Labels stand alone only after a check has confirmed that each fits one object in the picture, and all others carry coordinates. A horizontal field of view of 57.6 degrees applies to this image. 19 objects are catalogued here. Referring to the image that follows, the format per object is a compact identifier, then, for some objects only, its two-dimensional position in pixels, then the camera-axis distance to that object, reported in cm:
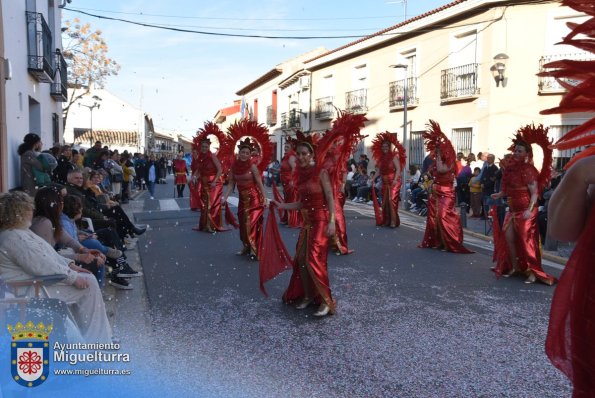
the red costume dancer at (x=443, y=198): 871
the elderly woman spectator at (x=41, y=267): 355
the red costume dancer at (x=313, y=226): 524
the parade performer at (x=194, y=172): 1121
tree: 3092
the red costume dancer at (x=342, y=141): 559
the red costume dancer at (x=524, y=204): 658
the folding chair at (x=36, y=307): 343
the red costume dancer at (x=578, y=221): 196
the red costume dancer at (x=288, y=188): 1122
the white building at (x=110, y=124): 5206
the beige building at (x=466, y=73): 1583
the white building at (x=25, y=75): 943
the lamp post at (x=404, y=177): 1541
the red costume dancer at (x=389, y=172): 1136
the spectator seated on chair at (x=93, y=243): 520
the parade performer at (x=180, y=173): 1872
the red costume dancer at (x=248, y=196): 810
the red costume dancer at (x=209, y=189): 1078
